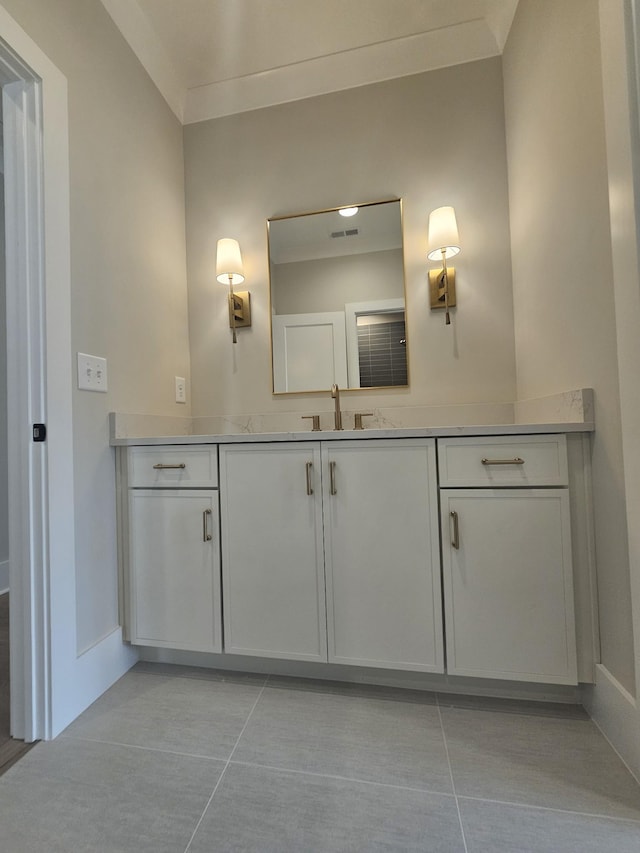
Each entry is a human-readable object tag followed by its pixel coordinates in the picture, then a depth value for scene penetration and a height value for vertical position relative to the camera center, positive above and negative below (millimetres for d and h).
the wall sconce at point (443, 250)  1733 +822
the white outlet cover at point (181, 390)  1967 +261
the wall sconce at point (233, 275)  1939 +825
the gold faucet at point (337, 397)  1691 +169
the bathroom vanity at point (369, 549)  1211 -390
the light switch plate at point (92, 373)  1338 +252
